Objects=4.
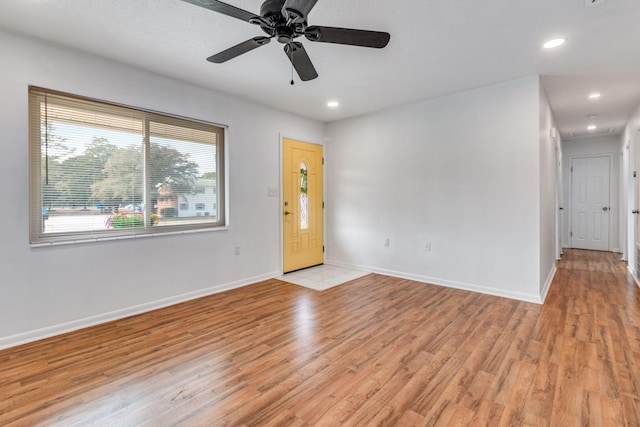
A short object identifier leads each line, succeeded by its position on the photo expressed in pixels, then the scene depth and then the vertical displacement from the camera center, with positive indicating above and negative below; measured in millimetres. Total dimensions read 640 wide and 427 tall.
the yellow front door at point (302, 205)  4879 +101
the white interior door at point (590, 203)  6621 +121
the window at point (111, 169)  2732 +454
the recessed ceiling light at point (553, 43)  2637 +1448
